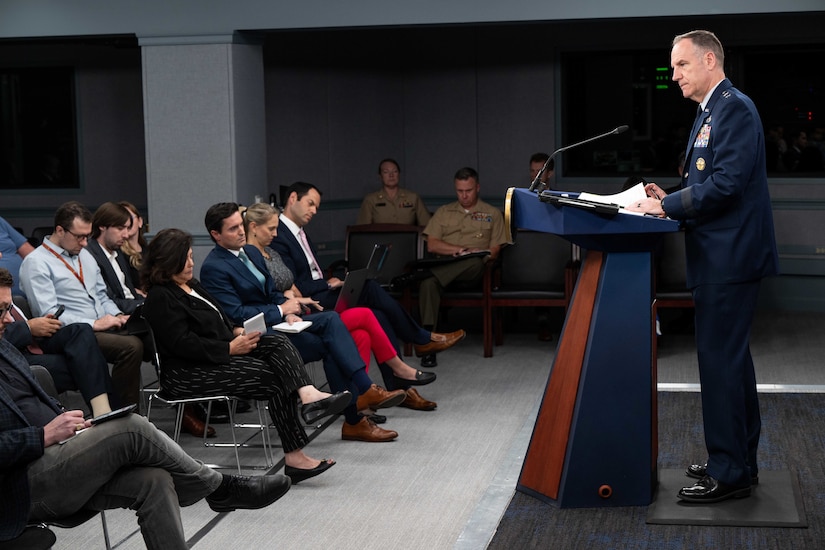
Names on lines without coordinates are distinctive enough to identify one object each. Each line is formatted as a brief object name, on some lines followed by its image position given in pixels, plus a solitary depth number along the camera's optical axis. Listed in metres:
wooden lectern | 4.18
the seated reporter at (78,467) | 3.25
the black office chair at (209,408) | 4.82
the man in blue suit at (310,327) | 5.44
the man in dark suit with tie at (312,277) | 6.32
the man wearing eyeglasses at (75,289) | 5.39
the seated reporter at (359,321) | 5.83
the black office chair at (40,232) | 9.11
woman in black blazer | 4.81
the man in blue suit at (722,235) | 3.94
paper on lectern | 4.09
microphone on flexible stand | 3.97
